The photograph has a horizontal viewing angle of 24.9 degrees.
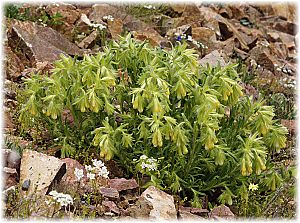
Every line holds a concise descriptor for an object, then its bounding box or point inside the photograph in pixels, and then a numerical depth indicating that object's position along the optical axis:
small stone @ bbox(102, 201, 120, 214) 5.46
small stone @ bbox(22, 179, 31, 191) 5.45
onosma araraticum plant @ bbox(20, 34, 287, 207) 5.61
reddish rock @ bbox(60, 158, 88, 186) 5.67
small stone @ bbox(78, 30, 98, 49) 9.01
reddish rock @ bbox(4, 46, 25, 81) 7.65
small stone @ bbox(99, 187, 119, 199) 5.61
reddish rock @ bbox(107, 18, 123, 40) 9.47
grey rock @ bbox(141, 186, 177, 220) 5.39
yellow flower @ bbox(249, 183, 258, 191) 5.53
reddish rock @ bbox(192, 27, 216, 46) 10.20
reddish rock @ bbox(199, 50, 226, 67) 8.46
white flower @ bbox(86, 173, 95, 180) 5.04
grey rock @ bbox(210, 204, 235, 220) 5.69
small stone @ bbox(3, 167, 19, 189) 5.61
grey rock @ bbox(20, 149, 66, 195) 5.46
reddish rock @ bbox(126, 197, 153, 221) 5.41
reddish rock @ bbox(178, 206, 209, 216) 5.75
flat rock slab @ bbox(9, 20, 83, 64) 8.15
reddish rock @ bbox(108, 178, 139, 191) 5.80
